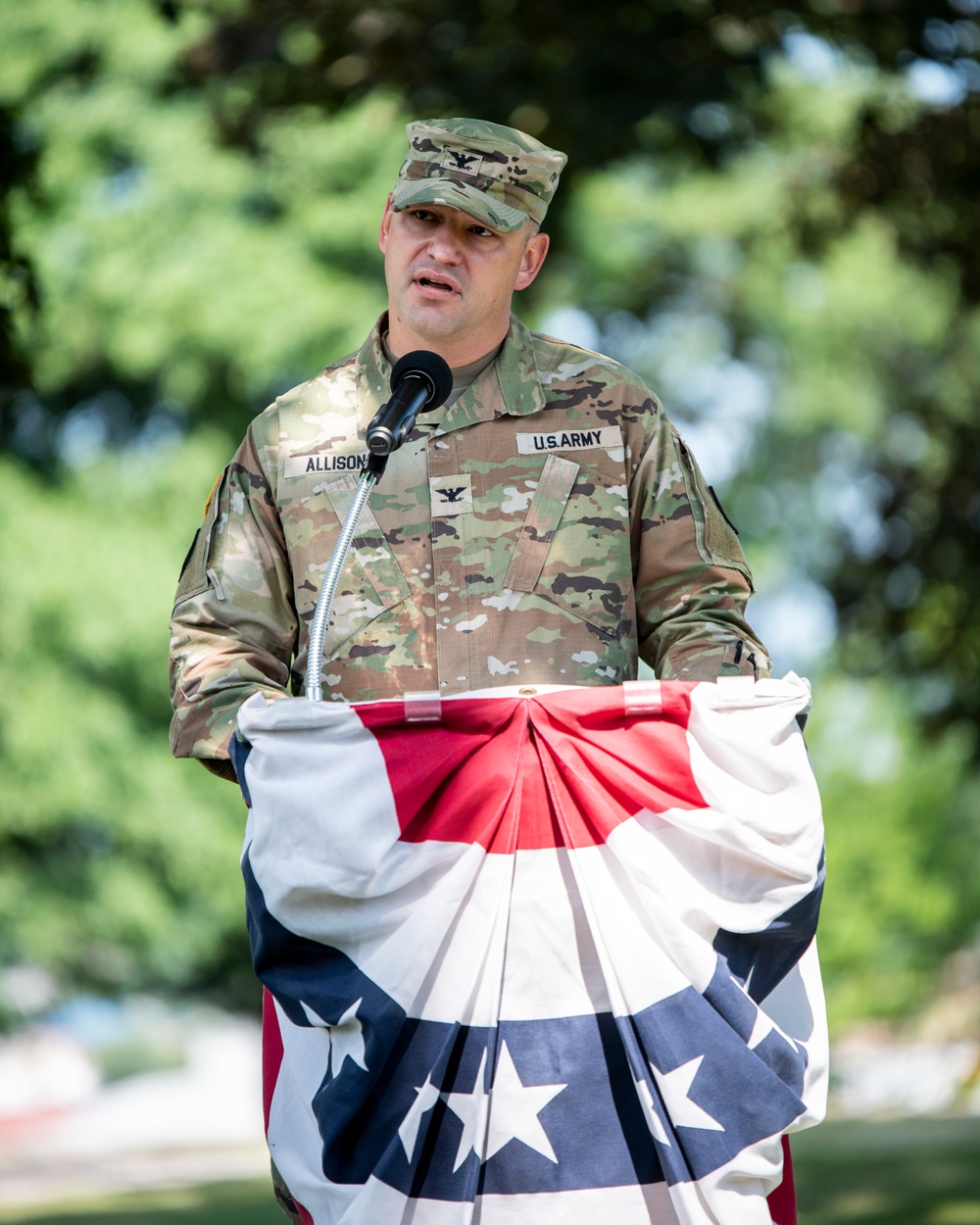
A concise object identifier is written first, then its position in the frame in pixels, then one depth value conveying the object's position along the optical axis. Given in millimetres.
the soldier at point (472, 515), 5875
